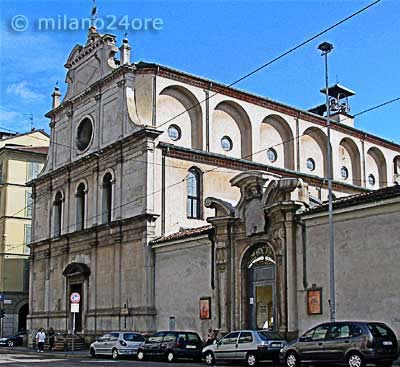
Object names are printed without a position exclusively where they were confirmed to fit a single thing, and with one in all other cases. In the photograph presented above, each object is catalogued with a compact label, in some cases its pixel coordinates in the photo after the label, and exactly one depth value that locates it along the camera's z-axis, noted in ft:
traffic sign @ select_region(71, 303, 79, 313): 112.57
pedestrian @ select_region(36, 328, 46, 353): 130.00
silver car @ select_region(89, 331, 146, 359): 103.60
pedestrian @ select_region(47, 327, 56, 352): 132.46
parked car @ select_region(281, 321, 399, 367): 65.72
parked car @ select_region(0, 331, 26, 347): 158.40
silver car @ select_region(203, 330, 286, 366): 79.82
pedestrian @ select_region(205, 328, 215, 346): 94.14
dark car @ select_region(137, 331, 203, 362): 92.63
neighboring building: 186.50
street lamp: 77.40
